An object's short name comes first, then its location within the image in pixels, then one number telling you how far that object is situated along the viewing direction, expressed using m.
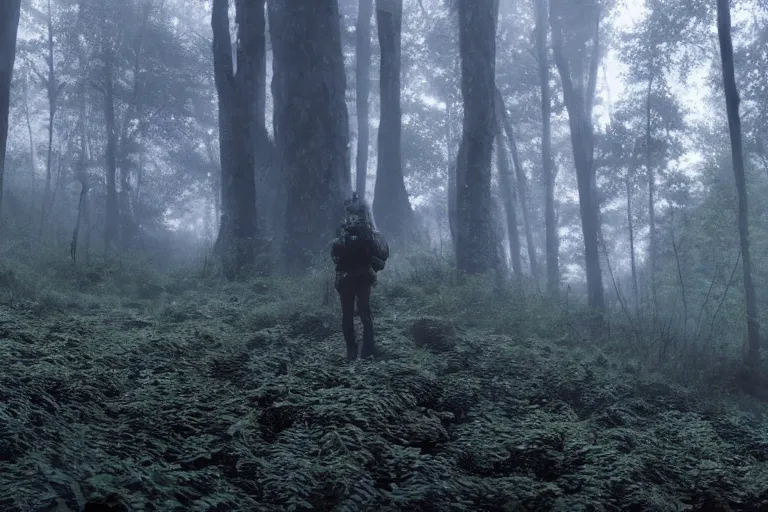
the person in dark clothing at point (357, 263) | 8.34
